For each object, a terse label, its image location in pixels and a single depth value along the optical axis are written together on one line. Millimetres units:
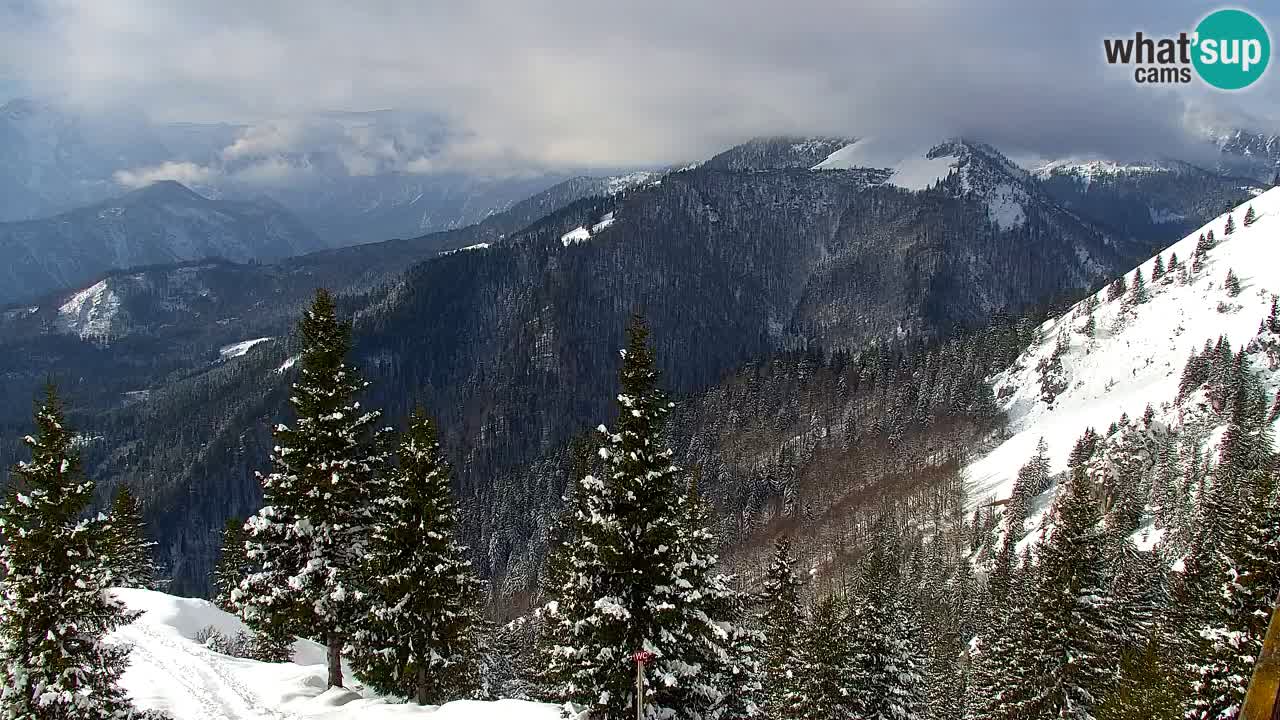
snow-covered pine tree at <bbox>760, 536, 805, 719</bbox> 40188
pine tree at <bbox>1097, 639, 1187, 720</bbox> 24469
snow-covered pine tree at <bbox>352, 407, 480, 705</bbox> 30016
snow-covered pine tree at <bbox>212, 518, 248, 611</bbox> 55894
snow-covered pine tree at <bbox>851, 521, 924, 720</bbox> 33438
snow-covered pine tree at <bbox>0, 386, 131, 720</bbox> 20578
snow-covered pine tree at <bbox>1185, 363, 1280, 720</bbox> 21266
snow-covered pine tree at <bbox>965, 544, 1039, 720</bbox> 29594
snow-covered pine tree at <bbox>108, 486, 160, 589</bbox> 56494
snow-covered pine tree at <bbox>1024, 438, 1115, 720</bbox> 28219
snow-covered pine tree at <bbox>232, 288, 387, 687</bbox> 29469
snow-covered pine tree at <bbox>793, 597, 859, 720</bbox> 33469
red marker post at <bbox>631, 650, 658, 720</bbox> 21625
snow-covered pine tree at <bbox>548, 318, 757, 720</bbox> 22844
